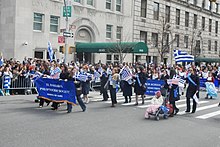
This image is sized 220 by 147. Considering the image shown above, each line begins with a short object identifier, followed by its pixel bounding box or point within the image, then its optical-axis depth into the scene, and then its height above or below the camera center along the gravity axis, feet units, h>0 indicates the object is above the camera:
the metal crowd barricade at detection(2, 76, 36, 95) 55.88 -2.16
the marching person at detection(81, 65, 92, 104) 49.42 -1.76
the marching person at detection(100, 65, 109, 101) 52.27 -1.50
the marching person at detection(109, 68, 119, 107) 46.61 -1.76
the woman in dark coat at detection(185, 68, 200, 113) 42.52 -1.58
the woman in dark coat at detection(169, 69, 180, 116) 40.93 -2.56
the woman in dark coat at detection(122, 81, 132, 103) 50.35 -2.47
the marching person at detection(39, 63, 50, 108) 44.80 +0.12
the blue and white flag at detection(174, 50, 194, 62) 64.72 +3.34
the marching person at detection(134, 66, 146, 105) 49.82 -1.50
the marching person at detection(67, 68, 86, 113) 40.65 -2.32
